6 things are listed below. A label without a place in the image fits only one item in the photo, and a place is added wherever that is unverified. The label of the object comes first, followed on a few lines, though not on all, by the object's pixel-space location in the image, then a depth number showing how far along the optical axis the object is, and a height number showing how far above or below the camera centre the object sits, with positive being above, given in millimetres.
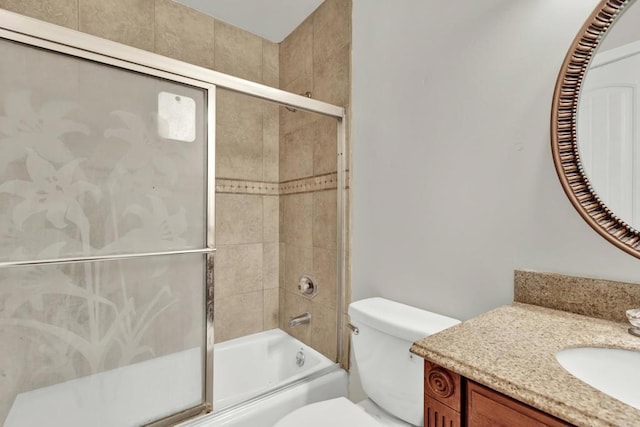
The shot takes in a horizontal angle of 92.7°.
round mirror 775 +262
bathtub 1316 -857
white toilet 1017 -543
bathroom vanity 450 -265
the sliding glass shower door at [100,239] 957 -74
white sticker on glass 1159 +394
